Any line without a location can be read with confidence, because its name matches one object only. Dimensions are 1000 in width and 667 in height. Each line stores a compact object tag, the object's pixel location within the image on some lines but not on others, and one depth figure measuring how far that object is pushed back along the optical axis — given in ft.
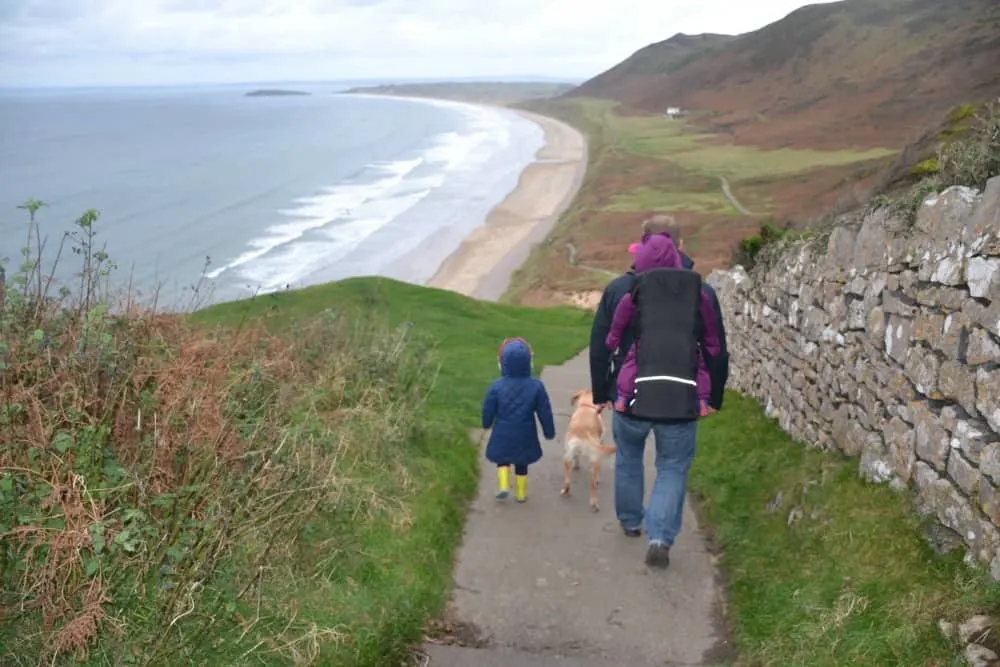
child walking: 21.44
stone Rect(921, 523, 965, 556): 13.16
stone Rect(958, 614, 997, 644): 11.17
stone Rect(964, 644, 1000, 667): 10.74
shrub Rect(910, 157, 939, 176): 26.21
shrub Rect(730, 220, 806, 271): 33.96
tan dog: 21.78
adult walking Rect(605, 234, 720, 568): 16.12
